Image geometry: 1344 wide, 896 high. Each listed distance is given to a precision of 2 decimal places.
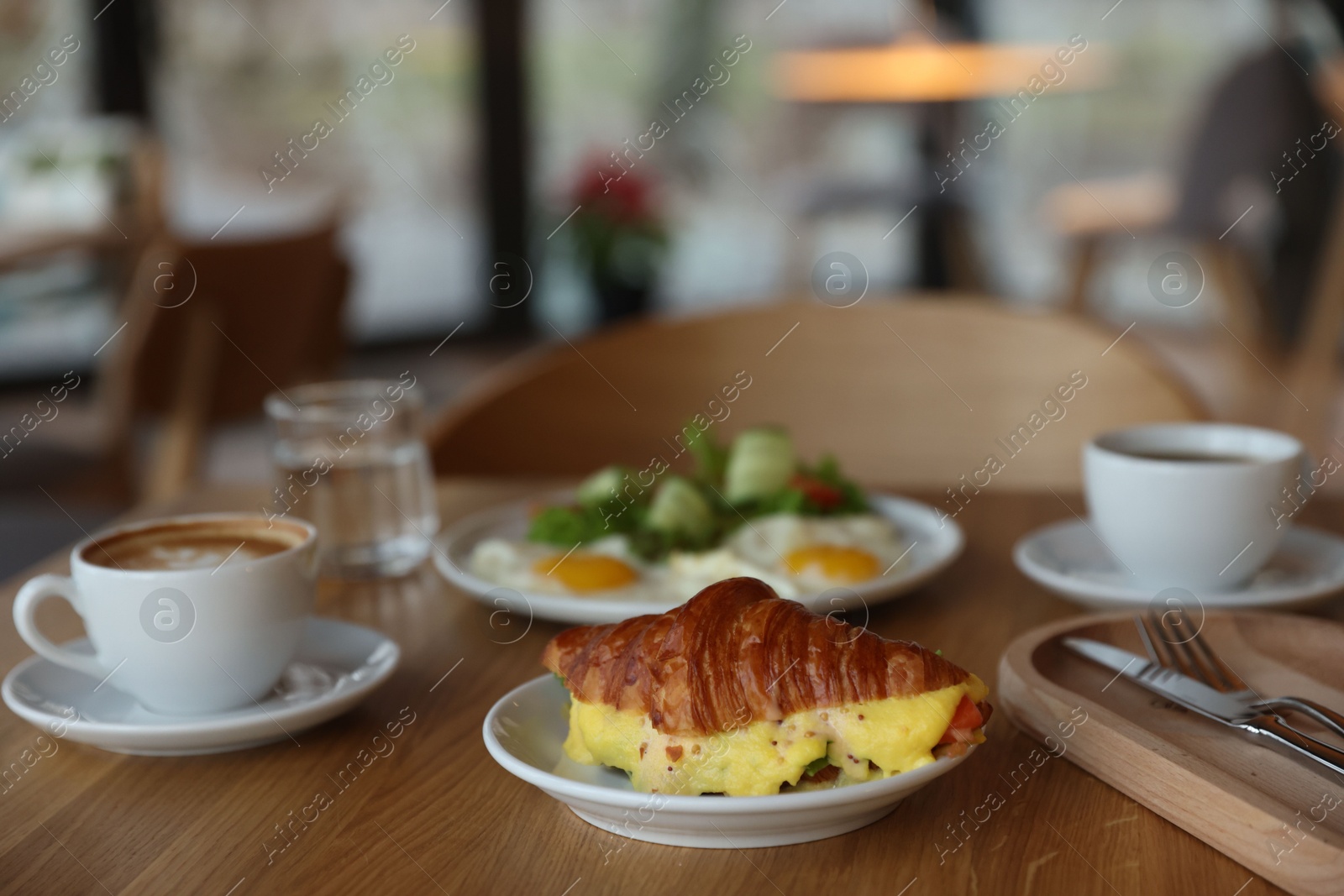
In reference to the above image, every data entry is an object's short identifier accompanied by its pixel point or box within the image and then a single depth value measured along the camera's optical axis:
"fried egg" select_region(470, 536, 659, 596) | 0.97
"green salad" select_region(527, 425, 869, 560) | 1.06
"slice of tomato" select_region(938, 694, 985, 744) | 0.59
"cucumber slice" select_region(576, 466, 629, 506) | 1.12
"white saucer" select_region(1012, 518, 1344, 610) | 0.91
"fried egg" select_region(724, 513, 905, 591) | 0.97
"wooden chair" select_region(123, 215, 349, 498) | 2.39
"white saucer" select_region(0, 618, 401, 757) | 0.71
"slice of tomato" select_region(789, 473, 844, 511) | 1.13
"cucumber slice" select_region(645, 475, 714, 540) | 1.06
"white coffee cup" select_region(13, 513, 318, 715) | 0.73
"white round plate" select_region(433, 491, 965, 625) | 0.90
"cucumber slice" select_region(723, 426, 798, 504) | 1.14
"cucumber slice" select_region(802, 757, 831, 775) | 0.60
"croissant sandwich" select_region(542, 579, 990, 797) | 0.59
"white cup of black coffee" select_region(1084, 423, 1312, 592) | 0.90
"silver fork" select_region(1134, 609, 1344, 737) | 0.70
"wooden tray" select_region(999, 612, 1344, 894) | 0.56
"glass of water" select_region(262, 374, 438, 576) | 1.13
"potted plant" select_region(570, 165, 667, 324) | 6.09
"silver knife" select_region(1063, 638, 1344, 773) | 0.64
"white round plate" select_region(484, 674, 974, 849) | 0.56
